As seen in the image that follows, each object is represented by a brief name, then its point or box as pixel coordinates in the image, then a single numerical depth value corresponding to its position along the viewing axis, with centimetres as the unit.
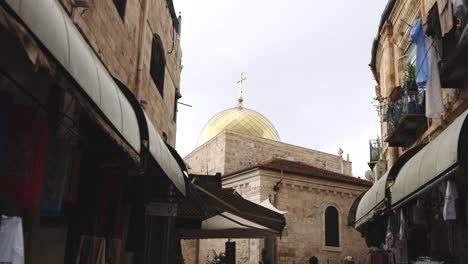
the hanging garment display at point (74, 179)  482
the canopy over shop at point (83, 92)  281
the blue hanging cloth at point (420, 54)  921
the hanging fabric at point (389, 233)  1030
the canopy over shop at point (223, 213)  945
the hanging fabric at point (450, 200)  671
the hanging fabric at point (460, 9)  771
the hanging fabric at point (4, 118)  349
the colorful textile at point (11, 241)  339
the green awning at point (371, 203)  965
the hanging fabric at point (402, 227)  921
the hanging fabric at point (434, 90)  885
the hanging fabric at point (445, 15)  821
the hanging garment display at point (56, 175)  425
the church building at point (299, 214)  2375
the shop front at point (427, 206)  631
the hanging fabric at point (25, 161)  364
